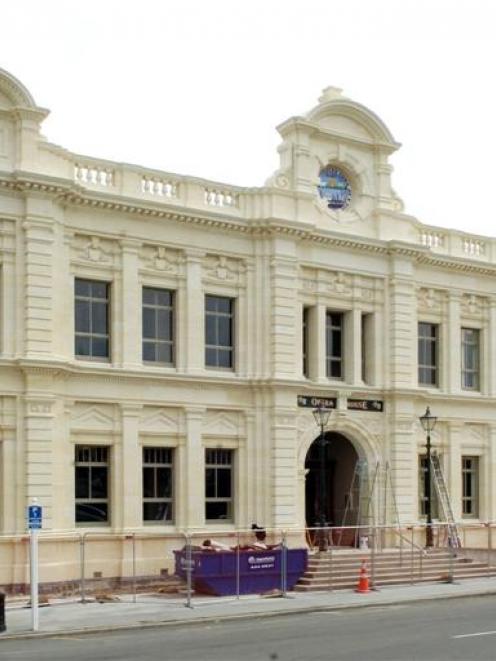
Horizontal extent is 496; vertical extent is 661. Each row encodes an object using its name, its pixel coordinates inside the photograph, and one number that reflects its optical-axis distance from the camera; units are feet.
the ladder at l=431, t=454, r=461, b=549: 121.77
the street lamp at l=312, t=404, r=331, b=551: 101.45
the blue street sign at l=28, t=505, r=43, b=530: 75.77
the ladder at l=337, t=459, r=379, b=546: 117.80
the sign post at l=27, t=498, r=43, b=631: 74.95
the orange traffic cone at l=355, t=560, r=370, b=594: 97.81
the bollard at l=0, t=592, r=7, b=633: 73.82
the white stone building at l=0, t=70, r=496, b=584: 96.63
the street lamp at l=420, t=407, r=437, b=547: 112.88
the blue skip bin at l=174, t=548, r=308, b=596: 93.25
